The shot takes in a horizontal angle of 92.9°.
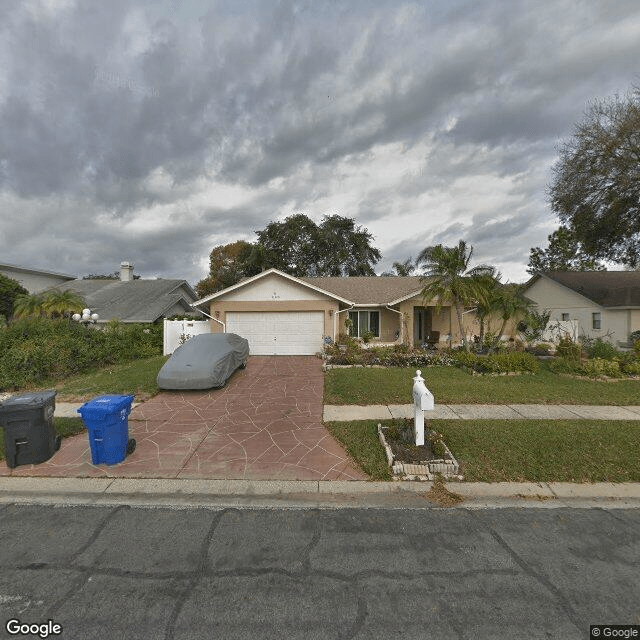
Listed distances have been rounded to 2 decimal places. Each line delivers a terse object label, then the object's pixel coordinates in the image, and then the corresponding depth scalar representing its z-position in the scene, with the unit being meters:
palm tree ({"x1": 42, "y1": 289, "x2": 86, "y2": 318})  16.44
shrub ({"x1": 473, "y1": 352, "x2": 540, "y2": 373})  10.46
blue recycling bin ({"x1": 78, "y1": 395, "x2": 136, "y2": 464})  4.62
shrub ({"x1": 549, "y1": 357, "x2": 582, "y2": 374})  10.35
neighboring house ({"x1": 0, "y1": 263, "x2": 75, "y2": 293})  24.34
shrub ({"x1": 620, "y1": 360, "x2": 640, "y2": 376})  9.80
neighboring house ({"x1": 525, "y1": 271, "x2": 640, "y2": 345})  17.98
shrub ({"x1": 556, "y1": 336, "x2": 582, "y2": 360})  11.63
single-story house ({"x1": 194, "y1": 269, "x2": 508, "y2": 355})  14.95
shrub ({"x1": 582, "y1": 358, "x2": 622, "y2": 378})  9.71
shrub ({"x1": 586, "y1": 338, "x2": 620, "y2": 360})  11.85
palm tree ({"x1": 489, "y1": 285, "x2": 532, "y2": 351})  12.71
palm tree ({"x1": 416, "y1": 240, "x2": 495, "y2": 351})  12.58
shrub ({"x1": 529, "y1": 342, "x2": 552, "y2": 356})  13.71
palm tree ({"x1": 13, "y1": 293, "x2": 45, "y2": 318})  16.81
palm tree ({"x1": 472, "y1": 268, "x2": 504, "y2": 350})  12.50
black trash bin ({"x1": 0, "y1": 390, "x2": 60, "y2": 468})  4.62
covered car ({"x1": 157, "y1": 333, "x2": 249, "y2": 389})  8.33
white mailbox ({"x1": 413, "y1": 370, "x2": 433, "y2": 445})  4.63
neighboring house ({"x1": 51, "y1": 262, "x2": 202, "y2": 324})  18.89
